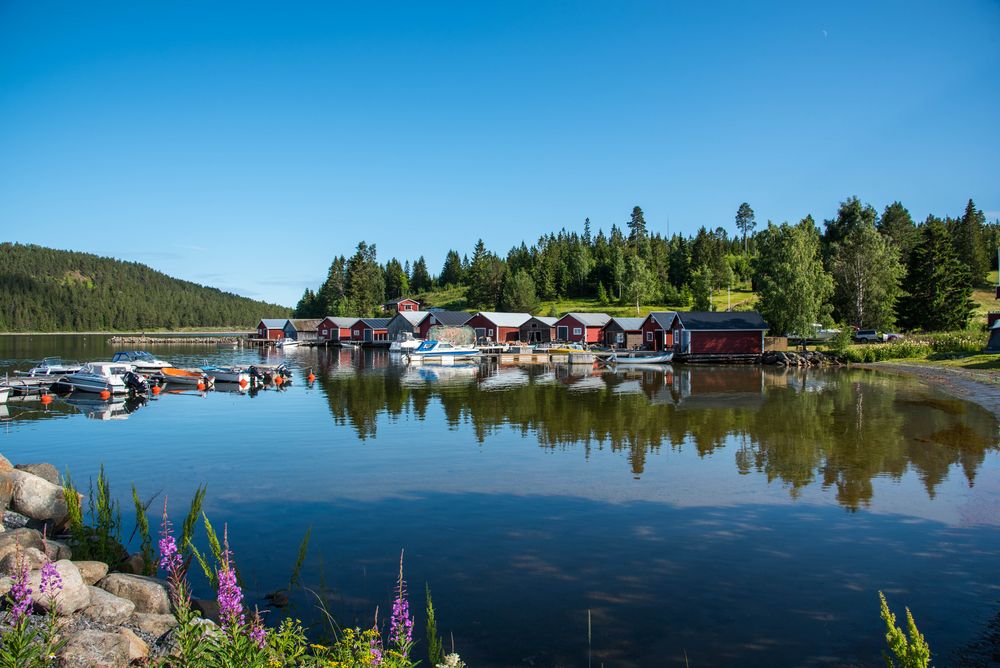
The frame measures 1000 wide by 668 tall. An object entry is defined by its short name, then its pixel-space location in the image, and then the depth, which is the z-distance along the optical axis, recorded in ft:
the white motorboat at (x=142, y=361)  140.56
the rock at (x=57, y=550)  29.48
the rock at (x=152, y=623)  24.23
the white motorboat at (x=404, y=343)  244.42
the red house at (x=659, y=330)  205.98
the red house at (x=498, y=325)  265.34
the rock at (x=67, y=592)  22.62
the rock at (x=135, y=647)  20.87
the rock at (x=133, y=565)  31.58
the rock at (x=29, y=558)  24.74
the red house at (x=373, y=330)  307.37
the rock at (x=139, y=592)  26.61
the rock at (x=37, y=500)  36.68
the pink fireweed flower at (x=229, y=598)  17.07
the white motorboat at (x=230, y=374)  131.33
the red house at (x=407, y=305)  334.65
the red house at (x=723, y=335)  190.39
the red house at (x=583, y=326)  251.39
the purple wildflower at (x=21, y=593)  16.40
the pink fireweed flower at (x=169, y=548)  18.83
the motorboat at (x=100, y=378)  115.55
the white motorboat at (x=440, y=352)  203.72
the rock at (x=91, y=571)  27.07
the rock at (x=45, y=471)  42.75
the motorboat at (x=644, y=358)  186.91
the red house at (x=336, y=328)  322.14
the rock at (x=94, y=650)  19.44
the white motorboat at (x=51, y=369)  131.03
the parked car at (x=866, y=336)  199.19
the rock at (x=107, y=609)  23.61
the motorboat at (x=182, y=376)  135.74
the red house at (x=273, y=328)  346.54
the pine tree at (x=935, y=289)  195.93
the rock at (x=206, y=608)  27.04
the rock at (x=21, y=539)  27.32
